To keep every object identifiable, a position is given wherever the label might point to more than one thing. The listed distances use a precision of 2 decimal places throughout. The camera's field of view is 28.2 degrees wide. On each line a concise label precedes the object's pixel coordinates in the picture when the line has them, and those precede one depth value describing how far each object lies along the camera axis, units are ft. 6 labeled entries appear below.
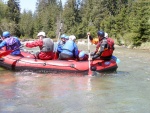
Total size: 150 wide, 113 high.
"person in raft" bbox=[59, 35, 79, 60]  35.81
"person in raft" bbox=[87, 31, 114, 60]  34.50
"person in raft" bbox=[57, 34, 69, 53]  37.37
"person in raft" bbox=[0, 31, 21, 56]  36.80
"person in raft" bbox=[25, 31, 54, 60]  35.26
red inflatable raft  34.32
